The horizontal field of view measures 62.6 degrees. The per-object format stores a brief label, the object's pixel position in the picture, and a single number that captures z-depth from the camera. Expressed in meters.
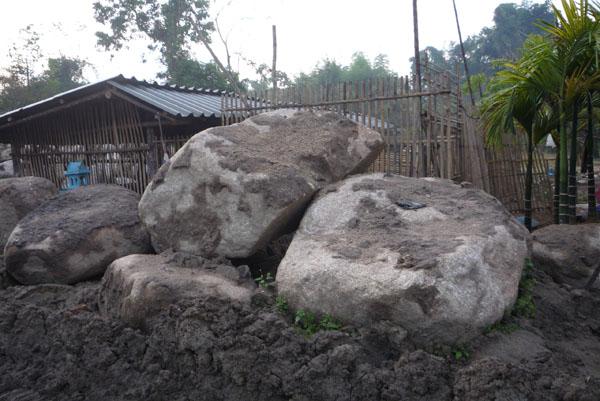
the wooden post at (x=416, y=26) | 7.77
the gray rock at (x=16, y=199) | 6.60
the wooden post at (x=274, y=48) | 14.28
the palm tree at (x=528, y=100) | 5.09
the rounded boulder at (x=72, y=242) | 4.80
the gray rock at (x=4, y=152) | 18.73
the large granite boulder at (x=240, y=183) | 4.21
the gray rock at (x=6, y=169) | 16.20
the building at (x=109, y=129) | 8.30
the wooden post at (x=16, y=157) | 10.55
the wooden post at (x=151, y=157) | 8.33
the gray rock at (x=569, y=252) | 4.45
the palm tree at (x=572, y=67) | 4.76
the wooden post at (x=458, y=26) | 9.77
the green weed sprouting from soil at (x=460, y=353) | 2.85
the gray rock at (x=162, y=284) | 3.52
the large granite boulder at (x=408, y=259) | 2.93
